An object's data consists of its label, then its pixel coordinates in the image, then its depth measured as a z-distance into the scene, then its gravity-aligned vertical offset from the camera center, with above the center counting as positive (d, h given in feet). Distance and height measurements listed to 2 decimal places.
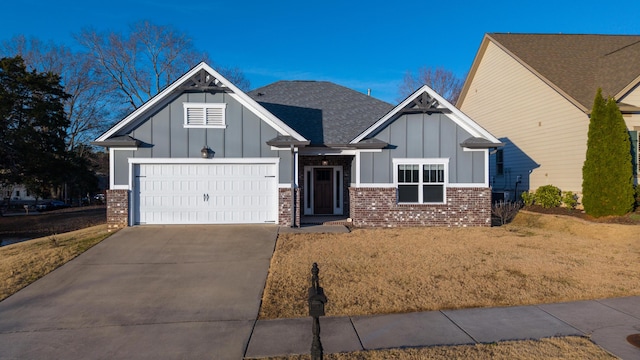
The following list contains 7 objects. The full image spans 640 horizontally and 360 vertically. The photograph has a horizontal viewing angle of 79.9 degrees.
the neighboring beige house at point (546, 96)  47.52 +11.92
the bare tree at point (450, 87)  122.31 +29.40
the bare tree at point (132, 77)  106.42 +28.69
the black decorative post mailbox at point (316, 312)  12.10 -4.19
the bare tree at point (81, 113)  114.34 +21.13
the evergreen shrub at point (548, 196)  48.91 -2.13
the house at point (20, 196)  202.74 -9.08
